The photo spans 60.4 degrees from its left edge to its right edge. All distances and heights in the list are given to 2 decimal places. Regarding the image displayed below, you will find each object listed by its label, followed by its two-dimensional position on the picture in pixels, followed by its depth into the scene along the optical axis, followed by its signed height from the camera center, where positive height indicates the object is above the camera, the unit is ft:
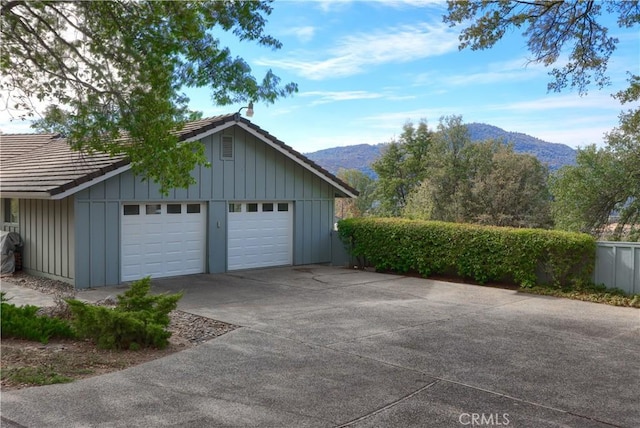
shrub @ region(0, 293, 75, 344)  23.04 -5.25
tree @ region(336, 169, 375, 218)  172.20 +2.24
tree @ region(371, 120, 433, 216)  158.40 +10.91
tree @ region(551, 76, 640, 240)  59.62 +1.65
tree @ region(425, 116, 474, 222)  118.52 +7.38
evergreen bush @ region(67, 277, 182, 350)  22.00 -5.02
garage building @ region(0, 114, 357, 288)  38.96 -0.64
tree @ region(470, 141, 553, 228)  111.96 +2.26
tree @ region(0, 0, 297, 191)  25.08 +6.66
